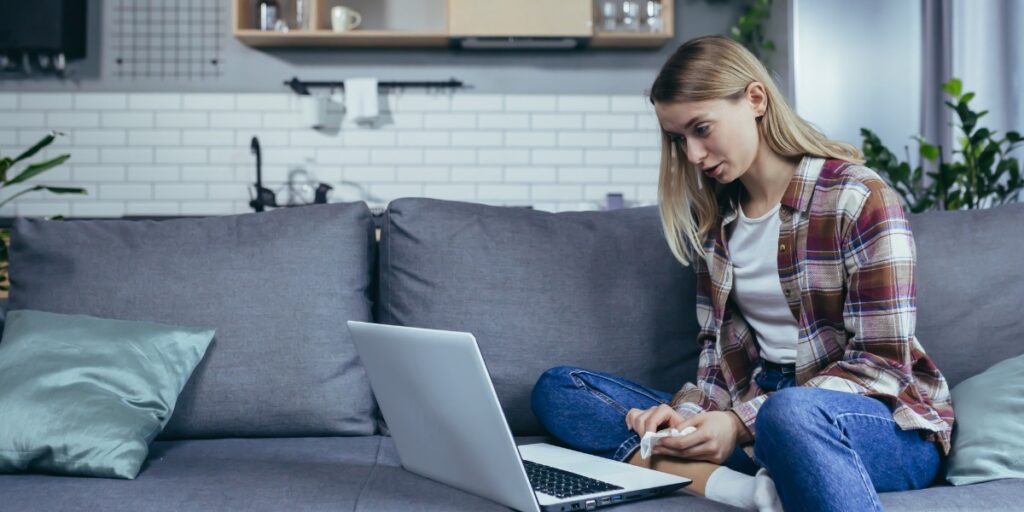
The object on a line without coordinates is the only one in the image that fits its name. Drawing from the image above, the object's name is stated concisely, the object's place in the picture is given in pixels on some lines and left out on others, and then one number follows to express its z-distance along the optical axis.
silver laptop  1.22
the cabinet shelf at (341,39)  4.21
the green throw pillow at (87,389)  1.45
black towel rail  4.45
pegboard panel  4.42
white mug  4.26
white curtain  3.08
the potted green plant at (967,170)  2.65
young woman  1.29
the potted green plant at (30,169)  2.12
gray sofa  1.76
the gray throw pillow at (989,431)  1.41
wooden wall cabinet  4.17
